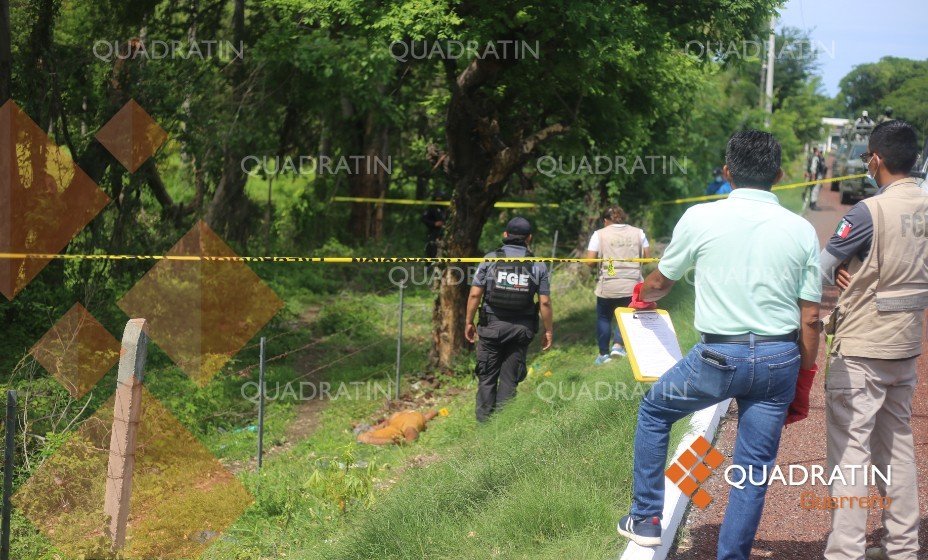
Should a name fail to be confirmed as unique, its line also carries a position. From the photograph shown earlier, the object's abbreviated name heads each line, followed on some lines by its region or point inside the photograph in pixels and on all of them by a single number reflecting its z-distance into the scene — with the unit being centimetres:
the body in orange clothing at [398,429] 980
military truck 2830
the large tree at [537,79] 1130
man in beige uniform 434
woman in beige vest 1027
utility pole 3318
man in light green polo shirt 404
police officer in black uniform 824
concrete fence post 536
